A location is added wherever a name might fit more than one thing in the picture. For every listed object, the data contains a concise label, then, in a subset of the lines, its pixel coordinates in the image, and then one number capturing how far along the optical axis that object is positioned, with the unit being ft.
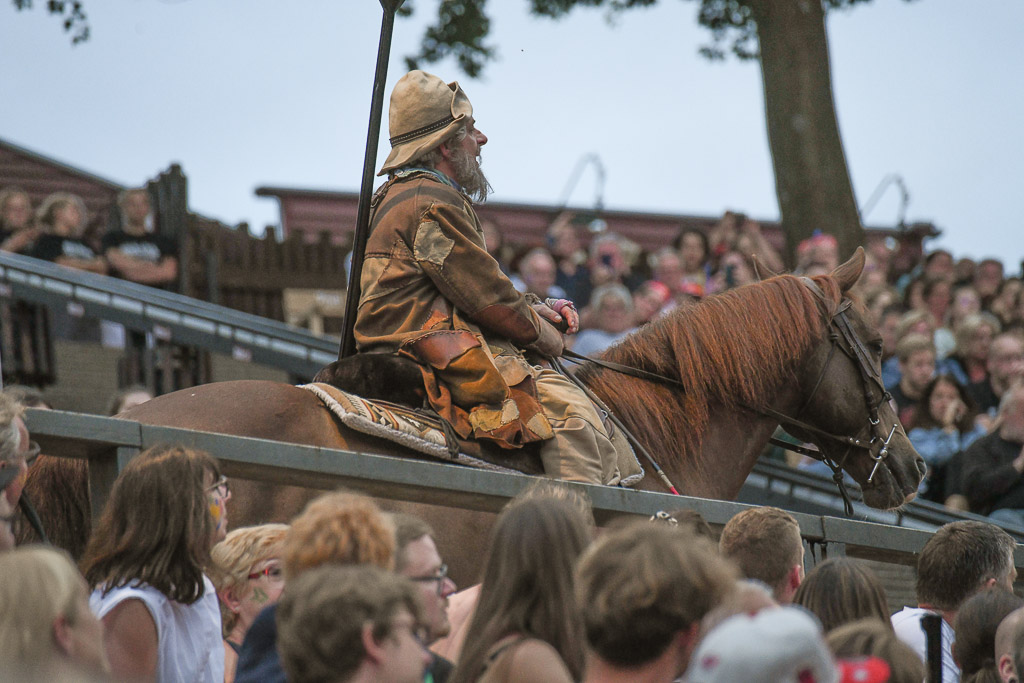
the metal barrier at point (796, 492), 56.70
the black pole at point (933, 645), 27.20
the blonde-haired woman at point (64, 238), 65.00
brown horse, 38.14
